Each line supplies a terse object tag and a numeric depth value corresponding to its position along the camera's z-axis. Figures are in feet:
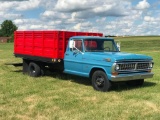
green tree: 330.00
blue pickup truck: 19.27
